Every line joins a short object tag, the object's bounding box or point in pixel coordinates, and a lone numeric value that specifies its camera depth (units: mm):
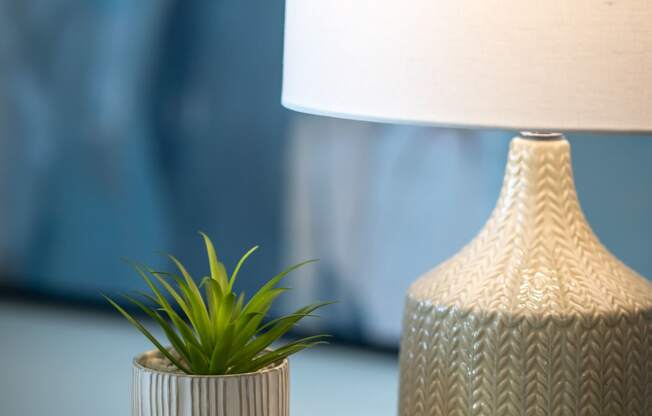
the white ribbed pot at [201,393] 1015
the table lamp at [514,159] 923
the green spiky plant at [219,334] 1034
